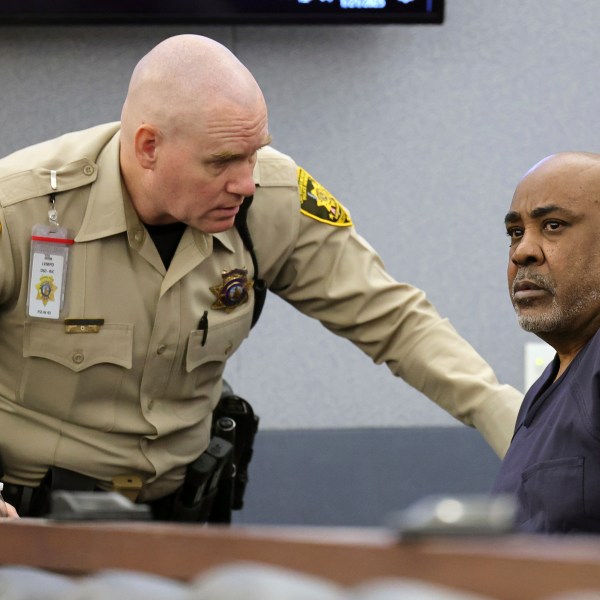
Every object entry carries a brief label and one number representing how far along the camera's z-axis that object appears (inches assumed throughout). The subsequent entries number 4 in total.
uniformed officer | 188.7
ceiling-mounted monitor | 213.9
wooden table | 87.1
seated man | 176.4
